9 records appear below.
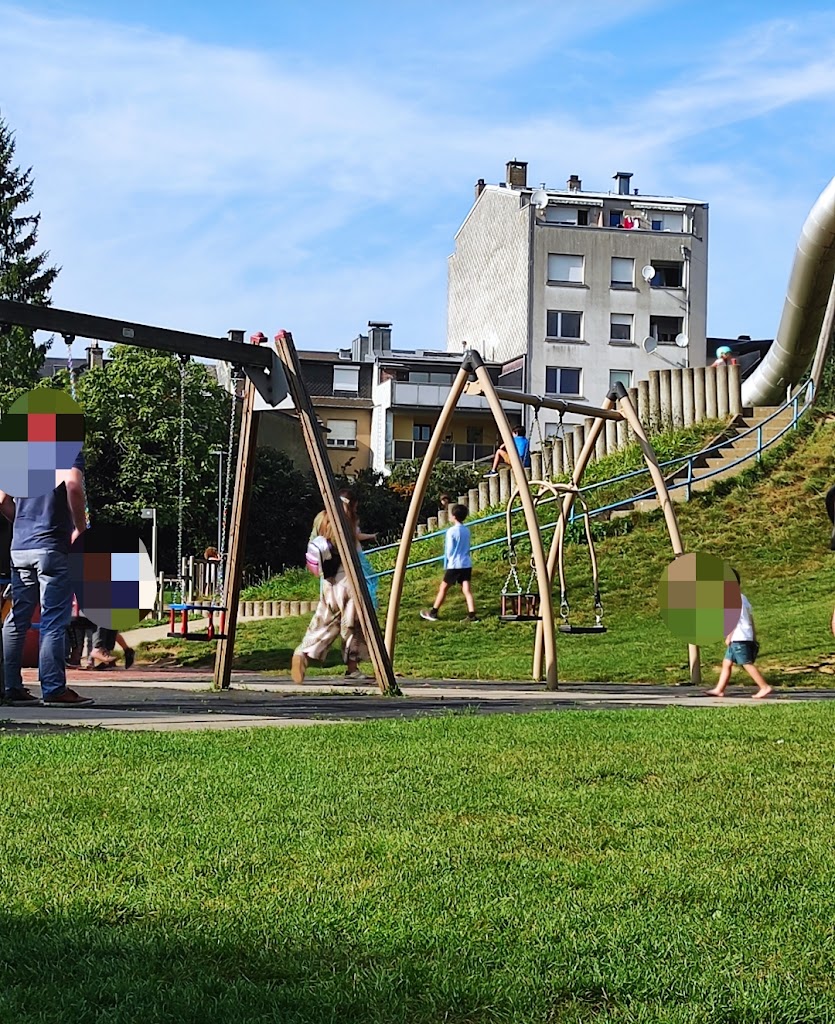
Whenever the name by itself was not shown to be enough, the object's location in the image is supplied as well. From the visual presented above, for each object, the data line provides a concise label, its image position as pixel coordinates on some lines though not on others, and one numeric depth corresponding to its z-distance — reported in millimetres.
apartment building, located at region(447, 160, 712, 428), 85875
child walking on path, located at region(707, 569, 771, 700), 14227
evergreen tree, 59969
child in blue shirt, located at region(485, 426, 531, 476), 20811
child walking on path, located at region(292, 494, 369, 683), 15328
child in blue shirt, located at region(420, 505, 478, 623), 22047
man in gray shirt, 11047
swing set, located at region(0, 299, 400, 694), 12523
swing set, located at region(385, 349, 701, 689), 15336
